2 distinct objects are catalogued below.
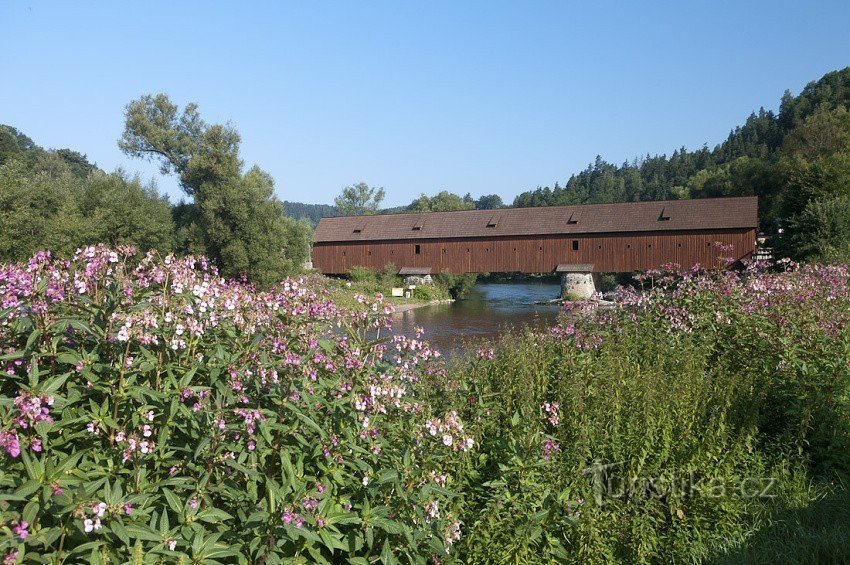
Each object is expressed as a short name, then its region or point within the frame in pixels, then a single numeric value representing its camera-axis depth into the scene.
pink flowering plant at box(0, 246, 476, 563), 2.10
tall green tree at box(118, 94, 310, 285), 28.25
